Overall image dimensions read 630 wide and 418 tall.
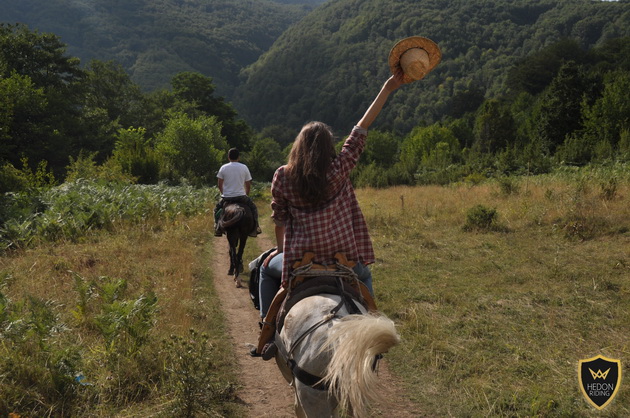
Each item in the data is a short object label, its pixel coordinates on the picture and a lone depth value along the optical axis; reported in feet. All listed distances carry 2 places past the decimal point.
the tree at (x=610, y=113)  120.57
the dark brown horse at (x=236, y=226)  30.42
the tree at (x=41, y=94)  124.67
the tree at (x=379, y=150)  280.10
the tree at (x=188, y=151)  130.93
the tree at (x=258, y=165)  195.93
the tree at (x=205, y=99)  224.94
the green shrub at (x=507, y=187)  53.38
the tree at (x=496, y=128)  197.47
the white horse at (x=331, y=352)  8.74
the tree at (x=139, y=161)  110.32
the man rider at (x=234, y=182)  31.14
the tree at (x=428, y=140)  248.11
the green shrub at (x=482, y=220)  40.96
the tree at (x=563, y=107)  146.61
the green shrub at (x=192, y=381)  14.73
